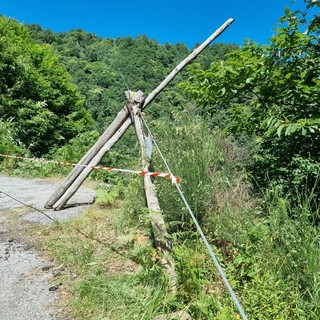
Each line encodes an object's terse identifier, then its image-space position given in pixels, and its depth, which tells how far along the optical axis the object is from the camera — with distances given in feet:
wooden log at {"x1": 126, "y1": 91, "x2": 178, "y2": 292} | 7.78
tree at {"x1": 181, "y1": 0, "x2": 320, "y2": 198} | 11.26
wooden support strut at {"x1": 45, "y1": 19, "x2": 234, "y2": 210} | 15.29
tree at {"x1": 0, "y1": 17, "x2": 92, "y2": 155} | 39.73
